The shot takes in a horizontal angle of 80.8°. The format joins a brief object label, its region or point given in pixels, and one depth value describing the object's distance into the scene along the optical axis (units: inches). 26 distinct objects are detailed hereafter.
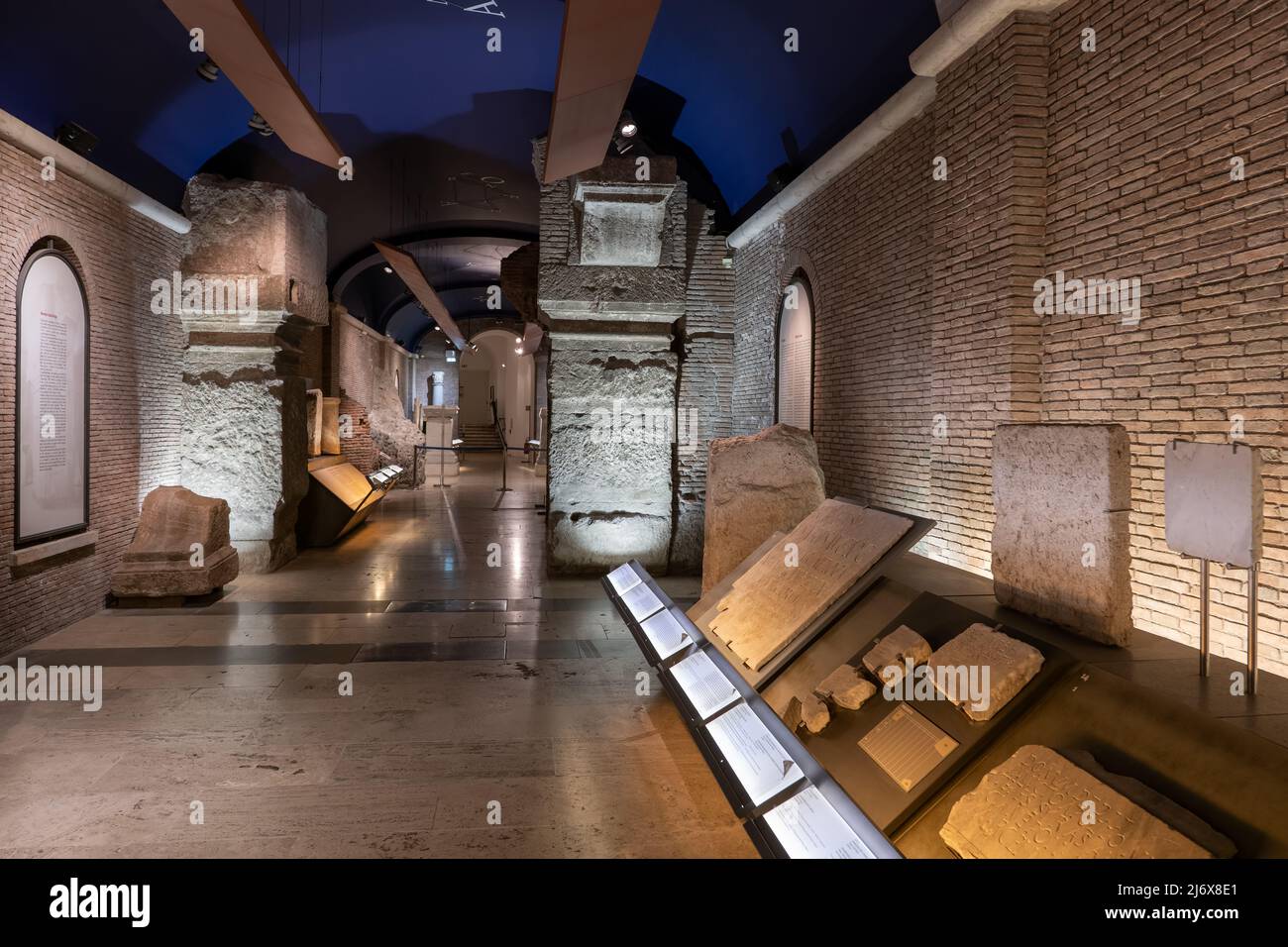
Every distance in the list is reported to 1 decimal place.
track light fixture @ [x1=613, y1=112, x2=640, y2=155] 325.1
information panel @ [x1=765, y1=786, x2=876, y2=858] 79.7
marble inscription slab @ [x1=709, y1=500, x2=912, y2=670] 143.0
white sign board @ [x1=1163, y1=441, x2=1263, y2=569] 90.7
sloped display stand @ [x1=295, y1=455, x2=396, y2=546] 395.2
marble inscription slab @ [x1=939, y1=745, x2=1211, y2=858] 73.3
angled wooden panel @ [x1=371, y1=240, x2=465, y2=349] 409.1
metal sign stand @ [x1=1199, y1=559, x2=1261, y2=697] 92.0
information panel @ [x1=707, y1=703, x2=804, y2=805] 94.1
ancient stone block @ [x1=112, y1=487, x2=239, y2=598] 272.2
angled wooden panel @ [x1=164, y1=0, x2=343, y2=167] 174.9
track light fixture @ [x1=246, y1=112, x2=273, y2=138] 322.7
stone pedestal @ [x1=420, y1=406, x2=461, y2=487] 732.7
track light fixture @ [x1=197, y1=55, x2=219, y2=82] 280.2
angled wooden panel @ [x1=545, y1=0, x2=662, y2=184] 173.2
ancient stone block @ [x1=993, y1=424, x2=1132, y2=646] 109.8
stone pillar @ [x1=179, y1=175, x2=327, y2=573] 330.6
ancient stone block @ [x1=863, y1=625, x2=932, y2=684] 115.9
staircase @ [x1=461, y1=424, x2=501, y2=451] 1205.7
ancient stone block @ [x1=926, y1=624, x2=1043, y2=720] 100.0
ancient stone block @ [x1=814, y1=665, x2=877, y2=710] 116.9
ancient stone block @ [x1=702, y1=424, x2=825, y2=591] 217.8
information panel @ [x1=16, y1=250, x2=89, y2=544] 230.1
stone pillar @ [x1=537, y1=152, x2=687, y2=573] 308.3
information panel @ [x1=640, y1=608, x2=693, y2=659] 151.8
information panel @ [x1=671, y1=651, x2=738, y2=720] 122.7
